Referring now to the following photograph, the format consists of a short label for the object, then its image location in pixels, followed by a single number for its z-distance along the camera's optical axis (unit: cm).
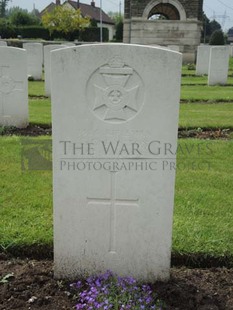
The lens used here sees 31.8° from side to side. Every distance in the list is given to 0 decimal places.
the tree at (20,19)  4488
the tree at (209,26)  6062
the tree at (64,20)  3509
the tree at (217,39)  3200
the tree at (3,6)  7919
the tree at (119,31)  4590
